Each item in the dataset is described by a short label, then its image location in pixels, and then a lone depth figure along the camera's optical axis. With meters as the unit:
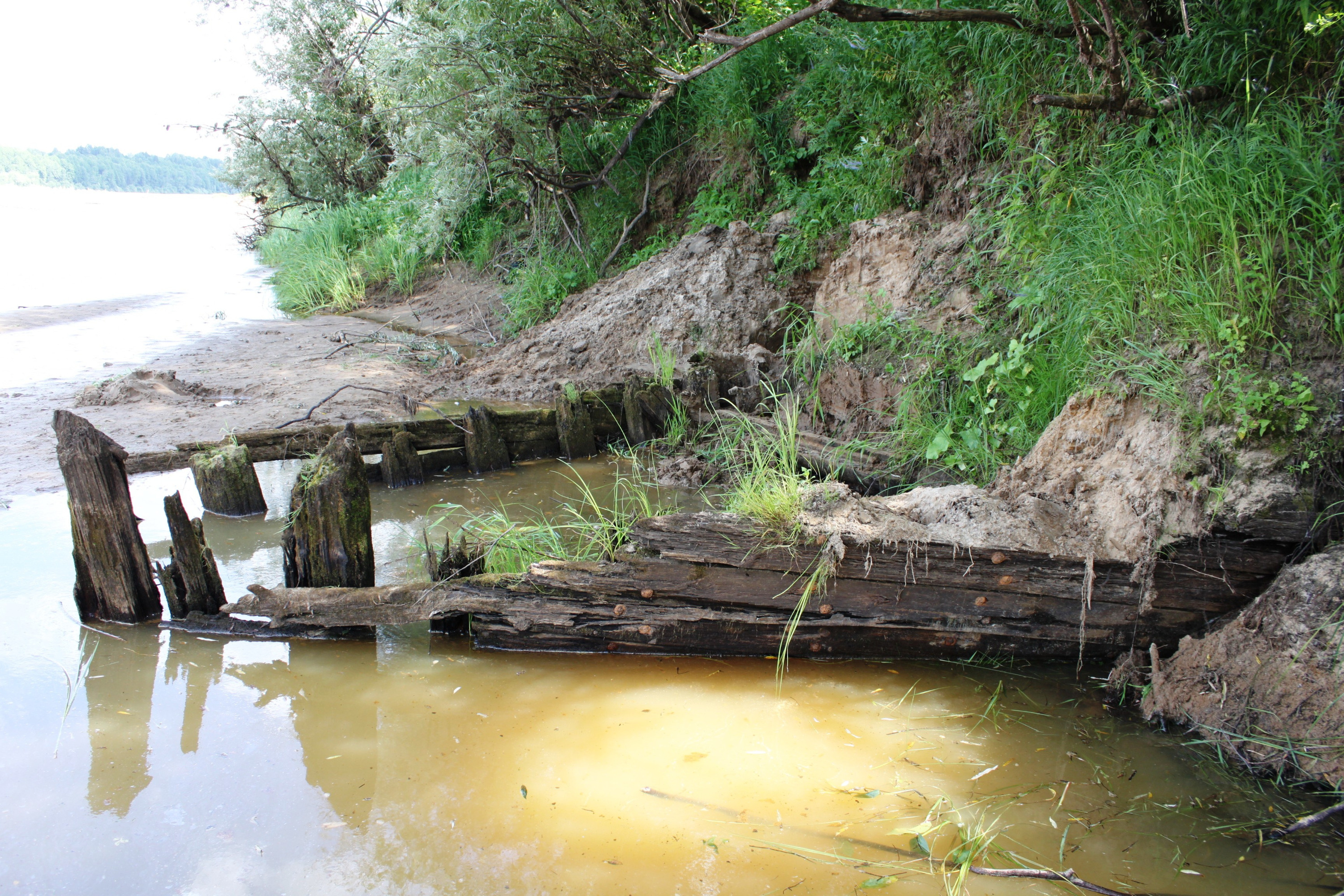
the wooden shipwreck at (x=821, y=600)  3.24
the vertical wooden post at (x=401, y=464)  5.61
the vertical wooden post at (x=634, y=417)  6.33
